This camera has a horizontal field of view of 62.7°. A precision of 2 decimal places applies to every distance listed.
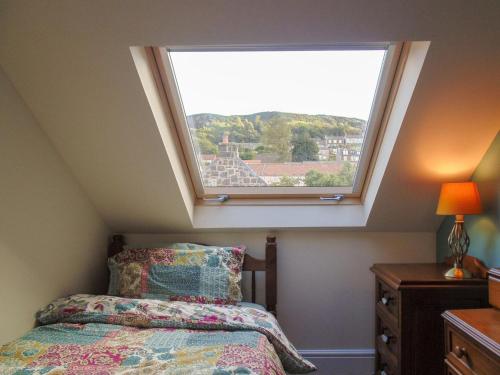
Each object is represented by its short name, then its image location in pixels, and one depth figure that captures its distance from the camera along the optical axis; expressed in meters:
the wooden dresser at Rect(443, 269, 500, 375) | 1.30
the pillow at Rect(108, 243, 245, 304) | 2.40
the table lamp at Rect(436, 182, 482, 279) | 2.05
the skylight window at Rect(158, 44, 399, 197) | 2.09
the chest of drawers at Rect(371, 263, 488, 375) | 2.03
